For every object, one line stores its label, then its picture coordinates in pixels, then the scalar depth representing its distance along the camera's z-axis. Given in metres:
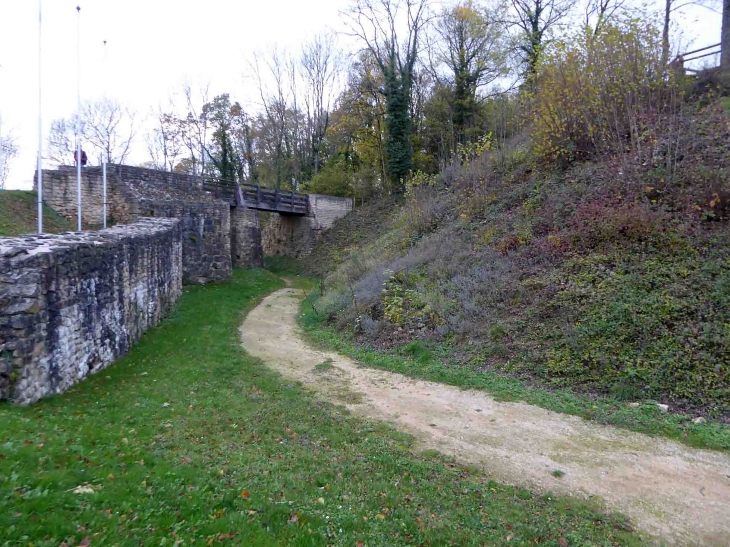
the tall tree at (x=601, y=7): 24.04
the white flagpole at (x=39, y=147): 11.73
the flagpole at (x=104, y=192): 16.59
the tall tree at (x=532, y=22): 26.27
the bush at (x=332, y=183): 29.66
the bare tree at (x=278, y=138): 35.56
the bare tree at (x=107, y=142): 34.23
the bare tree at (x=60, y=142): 34.84
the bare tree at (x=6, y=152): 32.96
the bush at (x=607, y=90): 12.85
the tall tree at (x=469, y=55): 28.05
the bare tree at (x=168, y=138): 37.47
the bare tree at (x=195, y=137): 37.06
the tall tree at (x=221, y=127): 35.72
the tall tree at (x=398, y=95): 27.55
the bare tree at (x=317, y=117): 35.62
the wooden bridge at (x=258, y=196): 23.36
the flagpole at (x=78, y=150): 13.64
